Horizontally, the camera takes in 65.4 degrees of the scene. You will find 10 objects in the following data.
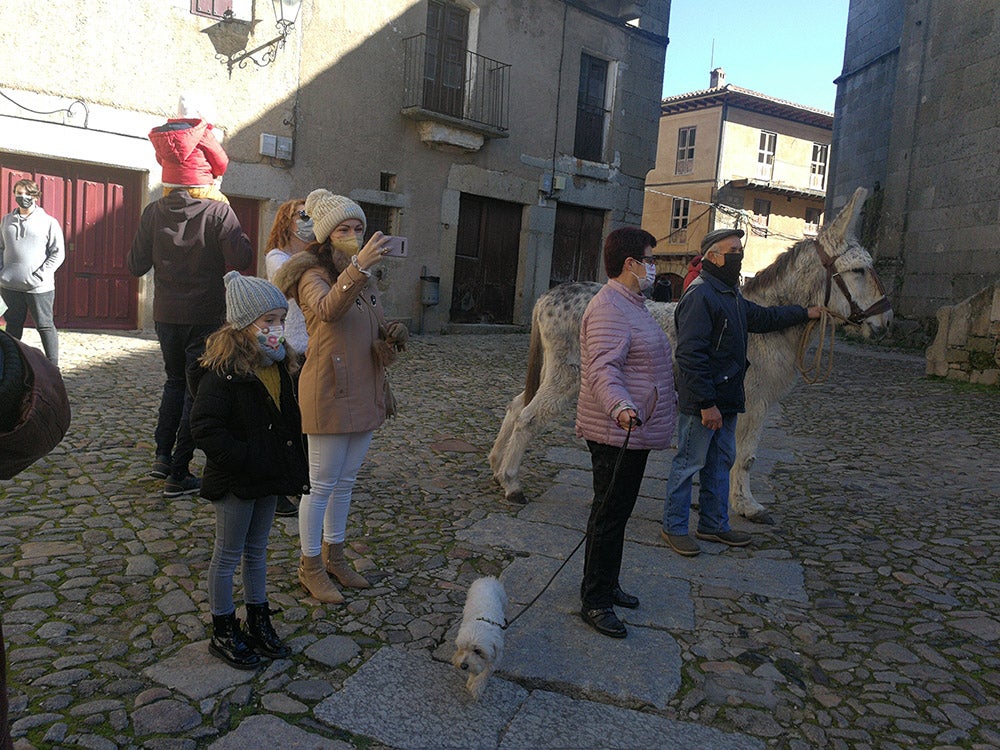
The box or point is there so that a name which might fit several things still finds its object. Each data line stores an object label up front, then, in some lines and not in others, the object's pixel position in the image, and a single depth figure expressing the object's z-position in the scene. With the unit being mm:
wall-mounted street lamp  11945
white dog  2609
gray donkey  4852
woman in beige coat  3281
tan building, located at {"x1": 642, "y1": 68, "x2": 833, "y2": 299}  33594
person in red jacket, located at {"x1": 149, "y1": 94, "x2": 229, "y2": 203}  4375
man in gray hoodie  7039
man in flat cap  4148
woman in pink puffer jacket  3291
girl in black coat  2699
